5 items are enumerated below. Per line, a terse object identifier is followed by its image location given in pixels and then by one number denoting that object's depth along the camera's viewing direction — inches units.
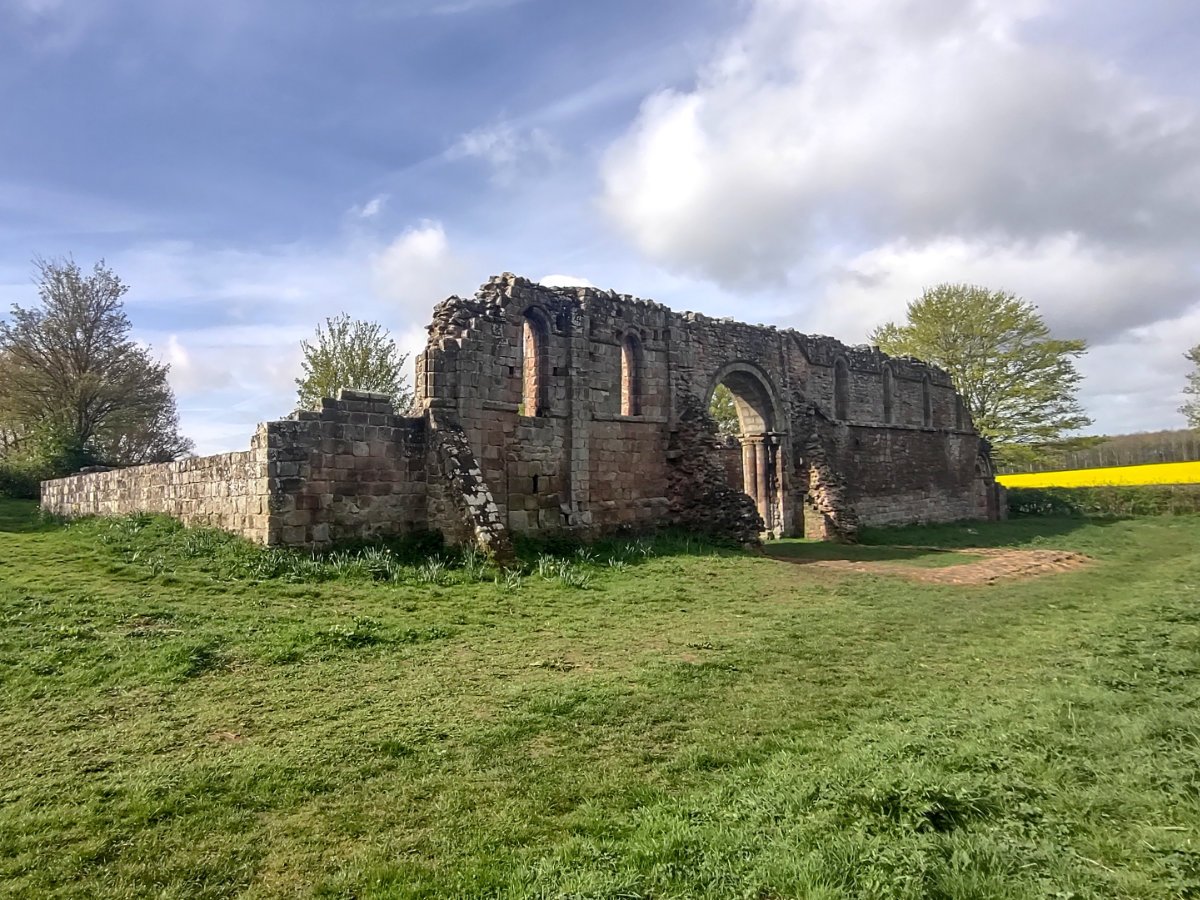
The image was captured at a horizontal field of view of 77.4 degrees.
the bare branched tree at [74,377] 997.8
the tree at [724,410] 1582.2
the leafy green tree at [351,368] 1229.7
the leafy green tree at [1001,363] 1385.3
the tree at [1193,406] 1537.9
